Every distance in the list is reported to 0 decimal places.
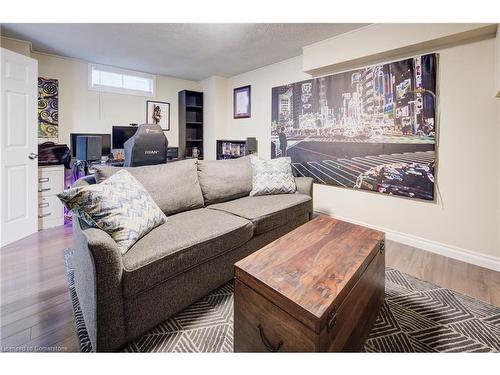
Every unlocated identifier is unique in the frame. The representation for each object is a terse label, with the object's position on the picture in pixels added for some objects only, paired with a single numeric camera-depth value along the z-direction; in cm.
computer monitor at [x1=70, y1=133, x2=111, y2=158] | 373
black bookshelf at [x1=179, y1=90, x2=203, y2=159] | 490
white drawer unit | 311
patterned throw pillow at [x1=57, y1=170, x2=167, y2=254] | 133
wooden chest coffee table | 94
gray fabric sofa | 120
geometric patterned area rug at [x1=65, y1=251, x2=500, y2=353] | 133
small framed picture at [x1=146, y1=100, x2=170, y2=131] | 464
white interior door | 260
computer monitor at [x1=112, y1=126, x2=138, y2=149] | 408
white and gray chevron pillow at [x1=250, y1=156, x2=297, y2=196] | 277
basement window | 399
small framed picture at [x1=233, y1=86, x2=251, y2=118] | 445
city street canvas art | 249
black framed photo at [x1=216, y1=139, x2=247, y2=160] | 456
